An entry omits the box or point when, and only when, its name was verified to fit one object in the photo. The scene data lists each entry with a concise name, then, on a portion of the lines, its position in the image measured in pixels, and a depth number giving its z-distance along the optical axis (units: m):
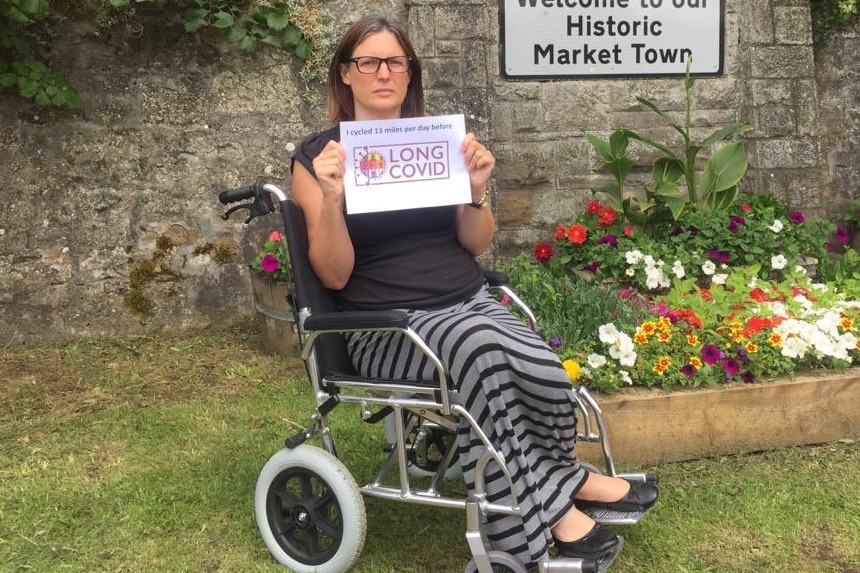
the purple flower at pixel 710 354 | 2.77
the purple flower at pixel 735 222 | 3.92
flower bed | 2.80
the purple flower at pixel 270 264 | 3.75
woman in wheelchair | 1.91
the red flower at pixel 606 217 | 4.15
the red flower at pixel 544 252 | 4.35
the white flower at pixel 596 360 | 2.71
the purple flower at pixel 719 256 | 3.85
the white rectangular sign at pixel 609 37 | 4.45
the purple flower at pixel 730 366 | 2.78
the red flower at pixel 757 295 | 3.26
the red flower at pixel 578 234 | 4.09
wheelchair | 1.87
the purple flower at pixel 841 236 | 4.98
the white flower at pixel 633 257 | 3.75
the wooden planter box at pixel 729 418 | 2.70
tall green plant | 4.00
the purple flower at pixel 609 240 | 3.99
